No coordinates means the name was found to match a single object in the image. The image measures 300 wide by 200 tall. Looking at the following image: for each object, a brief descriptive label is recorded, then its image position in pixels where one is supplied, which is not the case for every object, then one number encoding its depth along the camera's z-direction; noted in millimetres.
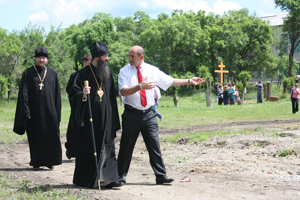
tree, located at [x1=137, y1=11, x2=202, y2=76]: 31700
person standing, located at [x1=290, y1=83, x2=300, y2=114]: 19322
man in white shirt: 5707
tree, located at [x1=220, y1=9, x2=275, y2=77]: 44250
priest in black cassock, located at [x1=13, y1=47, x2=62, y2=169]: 7324
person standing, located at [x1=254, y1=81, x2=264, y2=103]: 29716
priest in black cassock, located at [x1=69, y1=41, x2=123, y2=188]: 5574
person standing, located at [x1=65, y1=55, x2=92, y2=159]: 5707
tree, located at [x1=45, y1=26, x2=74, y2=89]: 41000
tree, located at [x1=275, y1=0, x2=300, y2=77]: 42562
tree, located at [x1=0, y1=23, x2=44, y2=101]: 37969
